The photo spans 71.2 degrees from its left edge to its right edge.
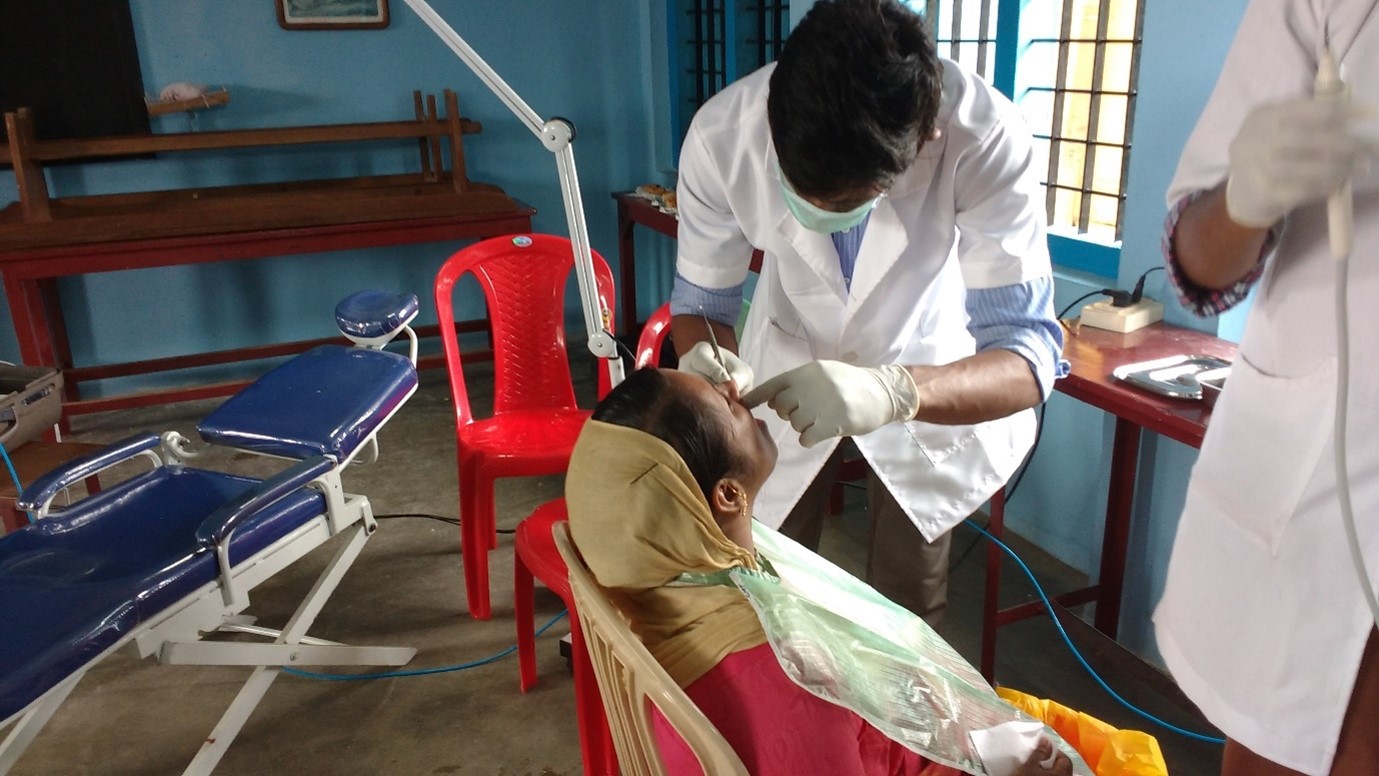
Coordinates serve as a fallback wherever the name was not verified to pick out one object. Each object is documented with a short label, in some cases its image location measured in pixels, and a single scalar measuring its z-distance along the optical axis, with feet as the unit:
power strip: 6.47
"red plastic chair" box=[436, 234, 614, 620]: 8.24
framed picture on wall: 13.10
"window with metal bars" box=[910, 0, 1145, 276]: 7.79
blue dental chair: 4.75
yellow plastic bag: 4.04
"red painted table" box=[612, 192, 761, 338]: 12.57
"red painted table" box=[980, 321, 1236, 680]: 5.19
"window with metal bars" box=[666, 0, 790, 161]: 12.42
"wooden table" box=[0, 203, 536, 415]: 10.93
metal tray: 5.30
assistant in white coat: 2.57
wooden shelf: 12.46
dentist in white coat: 3.39
